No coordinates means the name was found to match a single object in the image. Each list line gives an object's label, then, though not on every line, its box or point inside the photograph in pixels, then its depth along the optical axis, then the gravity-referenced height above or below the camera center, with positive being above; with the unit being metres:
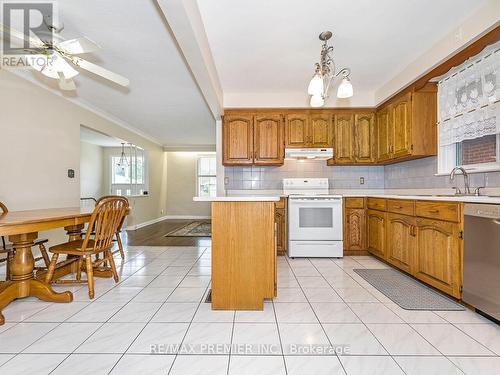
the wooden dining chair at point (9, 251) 2.21 -0.55
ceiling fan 2.02 +1.13
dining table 1.99 -0.62
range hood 3.88 +0.54
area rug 5.45 -0.97
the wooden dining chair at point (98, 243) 2.28 -0.52
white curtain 2.29 +0.88
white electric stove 3.56 -0.51
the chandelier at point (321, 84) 2.30 +0.94
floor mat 2.10 -0.95
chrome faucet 2.48 +0.09
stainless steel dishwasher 1.76 -0.50
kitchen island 2.02 -0.50
